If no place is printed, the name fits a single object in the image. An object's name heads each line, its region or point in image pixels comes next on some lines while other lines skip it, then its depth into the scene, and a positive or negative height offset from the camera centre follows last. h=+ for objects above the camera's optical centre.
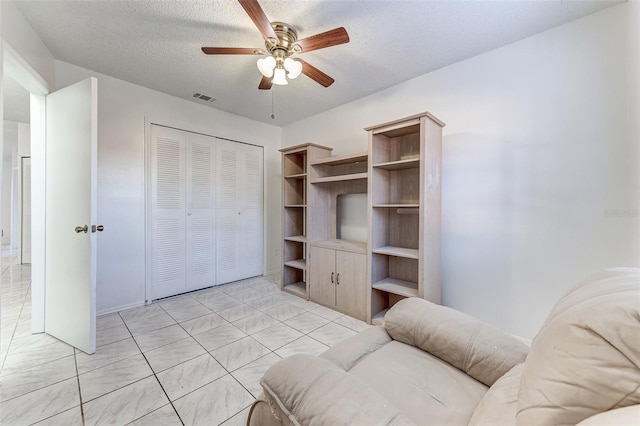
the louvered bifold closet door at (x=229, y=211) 3.65 +0.02
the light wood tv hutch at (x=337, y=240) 2.70 -0.37
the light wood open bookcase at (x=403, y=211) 2.23 +0.01
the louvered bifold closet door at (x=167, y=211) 3.06 +0.01
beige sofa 0.48 -0.56
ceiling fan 1.64 +1.18
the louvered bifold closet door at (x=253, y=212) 3.95 +0.00
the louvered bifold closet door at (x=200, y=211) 3.36 +0.02
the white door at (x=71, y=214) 1.95 -0.02
